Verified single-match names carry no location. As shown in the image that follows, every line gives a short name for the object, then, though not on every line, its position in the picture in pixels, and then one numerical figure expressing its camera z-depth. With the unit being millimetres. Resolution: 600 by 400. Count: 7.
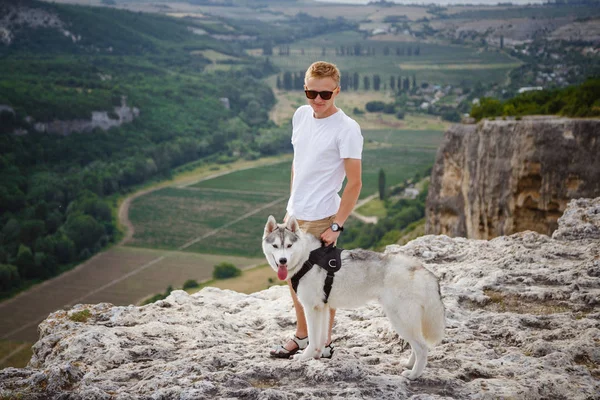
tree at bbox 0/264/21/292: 56312
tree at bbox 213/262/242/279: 58084
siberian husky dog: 6570
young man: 6777
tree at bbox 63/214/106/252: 69250
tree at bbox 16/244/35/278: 60250
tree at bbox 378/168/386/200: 81062
